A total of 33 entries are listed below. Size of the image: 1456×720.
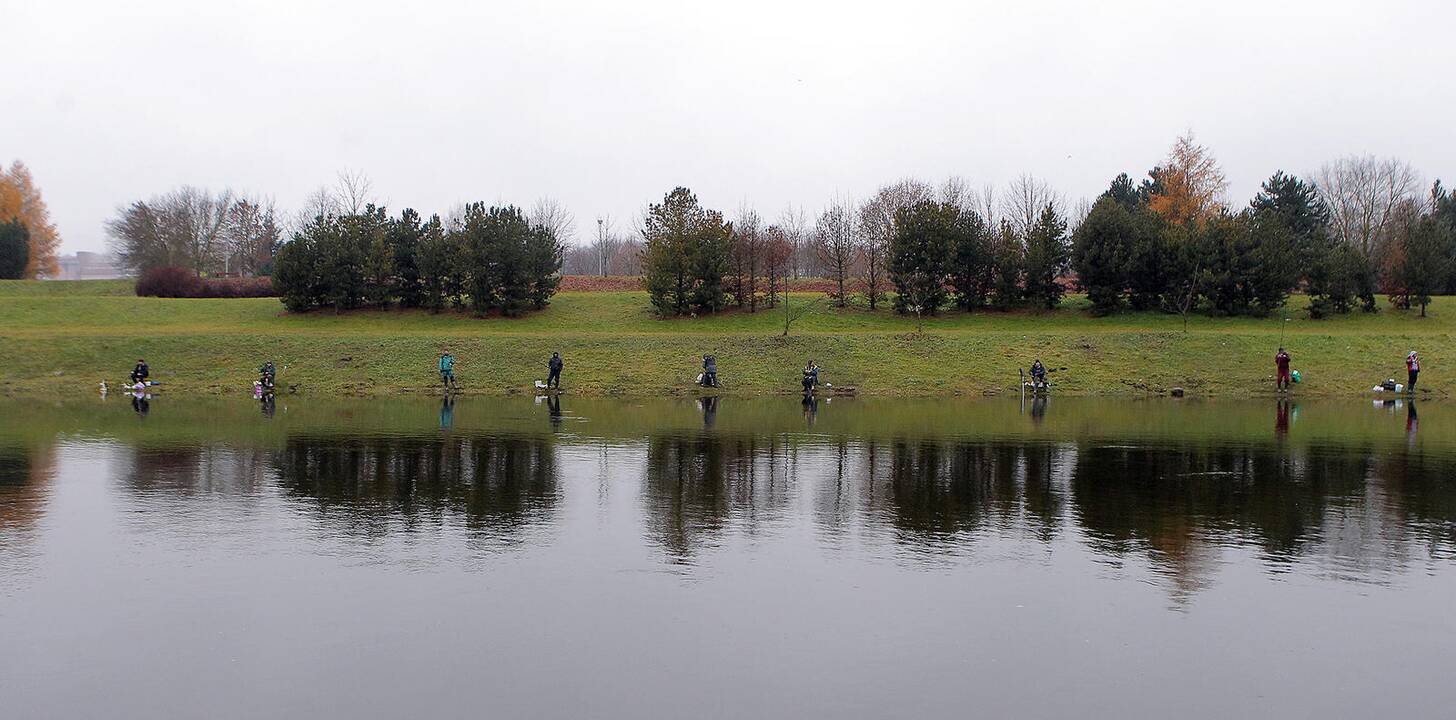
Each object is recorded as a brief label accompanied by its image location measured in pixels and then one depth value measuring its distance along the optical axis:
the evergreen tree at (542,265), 55.38
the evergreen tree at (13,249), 69.56
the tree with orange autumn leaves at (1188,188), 61.62
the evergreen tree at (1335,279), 52.28
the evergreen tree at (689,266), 53.56
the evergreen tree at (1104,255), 53.38
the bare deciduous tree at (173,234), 77.75
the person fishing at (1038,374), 37.22
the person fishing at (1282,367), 36.81
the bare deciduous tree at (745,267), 55.47
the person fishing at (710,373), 37.53
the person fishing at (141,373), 36.12
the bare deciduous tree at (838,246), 57.62
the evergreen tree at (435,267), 54.28
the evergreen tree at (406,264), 55.53
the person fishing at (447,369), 37.06
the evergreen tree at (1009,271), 54.34
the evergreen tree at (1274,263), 51.47
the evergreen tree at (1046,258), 54.25
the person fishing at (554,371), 37.28
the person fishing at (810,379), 36.12
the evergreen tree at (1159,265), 53.06
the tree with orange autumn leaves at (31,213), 82.12
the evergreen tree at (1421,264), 51.62
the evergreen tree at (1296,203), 75.56
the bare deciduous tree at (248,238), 86.81
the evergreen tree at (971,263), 54.62
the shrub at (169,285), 60.56
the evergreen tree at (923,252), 54.03
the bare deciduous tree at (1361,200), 78.12
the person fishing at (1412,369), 35.19
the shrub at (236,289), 61.72
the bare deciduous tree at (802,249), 70.88
